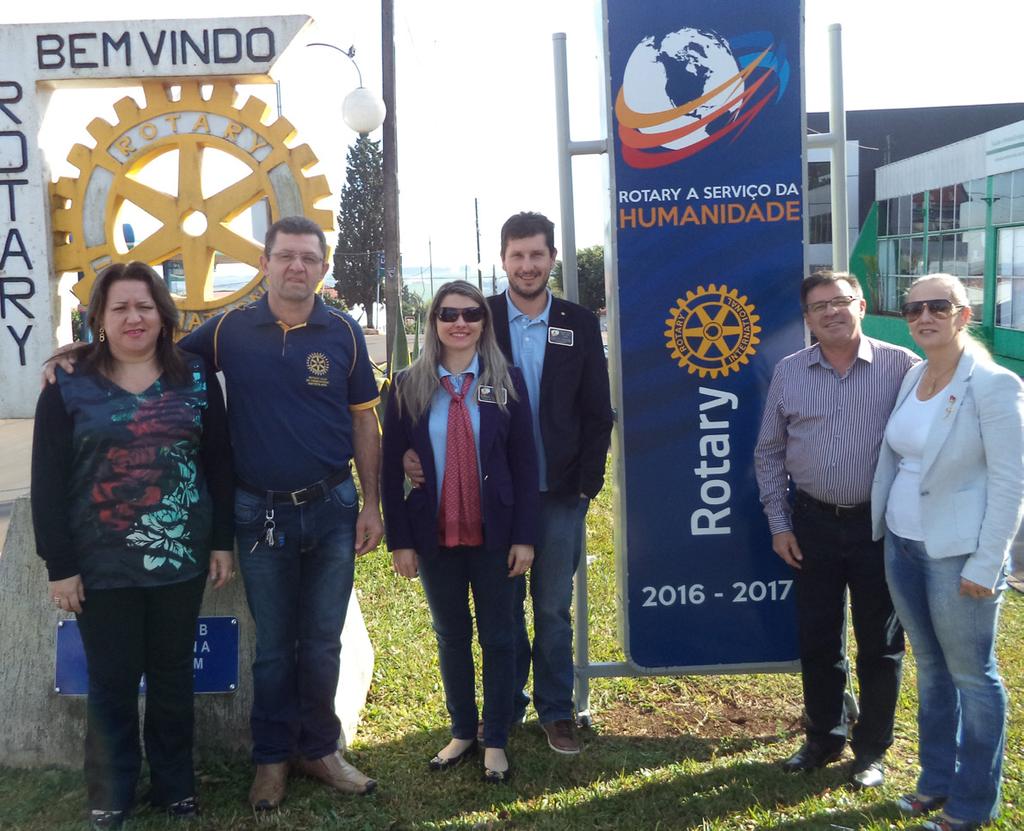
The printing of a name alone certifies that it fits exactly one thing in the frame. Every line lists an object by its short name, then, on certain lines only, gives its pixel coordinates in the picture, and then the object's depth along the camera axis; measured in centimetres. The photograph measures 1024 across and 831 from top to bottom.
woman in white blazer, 286
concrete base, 372
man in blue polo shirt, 323
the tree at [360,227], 5581
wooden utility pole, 1152
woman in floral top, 297
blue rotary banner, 375
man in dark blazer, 354
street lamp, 882
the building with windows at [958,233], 2203
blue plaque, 370
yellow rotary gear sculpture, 423
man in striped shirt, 332
